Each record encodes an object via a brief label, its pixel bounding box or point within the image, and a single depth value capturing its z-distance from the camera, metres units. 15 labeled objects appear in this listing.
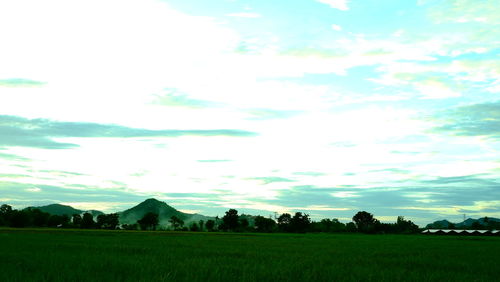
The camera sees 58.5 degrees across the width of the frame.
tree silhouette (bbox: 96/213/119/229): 139.88
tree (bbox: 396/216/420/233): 142.25
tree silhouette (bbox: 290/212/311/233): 133.50
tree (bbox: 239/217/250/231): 143.77
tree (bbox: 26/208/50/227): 131.50
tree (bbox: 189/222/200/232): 124.07
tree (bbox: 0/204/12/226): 124.50
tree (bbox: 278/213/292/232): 139.02
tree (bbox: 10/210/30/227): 123.62
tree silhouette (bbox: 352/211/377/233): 175.19
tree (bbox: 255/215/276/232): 140.12
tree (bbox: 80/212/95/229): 137.43
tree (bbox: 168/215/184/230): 150.50
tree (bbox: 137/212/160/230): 144.12
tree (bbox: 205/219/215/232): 142.23
